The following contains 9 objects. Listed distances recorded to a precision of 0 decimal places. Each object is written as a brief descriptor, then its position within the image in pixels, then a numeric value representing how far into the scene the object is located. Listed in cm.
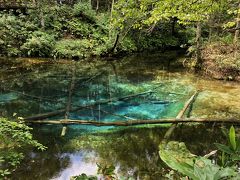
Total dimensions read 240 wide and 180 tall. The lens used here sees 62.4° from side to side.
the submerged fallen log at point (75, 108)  593
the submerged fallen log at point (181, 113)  552
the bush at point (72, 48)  1217
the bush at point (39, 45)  1150
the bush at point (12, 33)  1151
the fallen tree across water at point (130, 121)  566
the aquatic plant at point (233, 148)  180
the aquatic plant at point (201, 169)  150
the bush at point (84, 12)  1450
